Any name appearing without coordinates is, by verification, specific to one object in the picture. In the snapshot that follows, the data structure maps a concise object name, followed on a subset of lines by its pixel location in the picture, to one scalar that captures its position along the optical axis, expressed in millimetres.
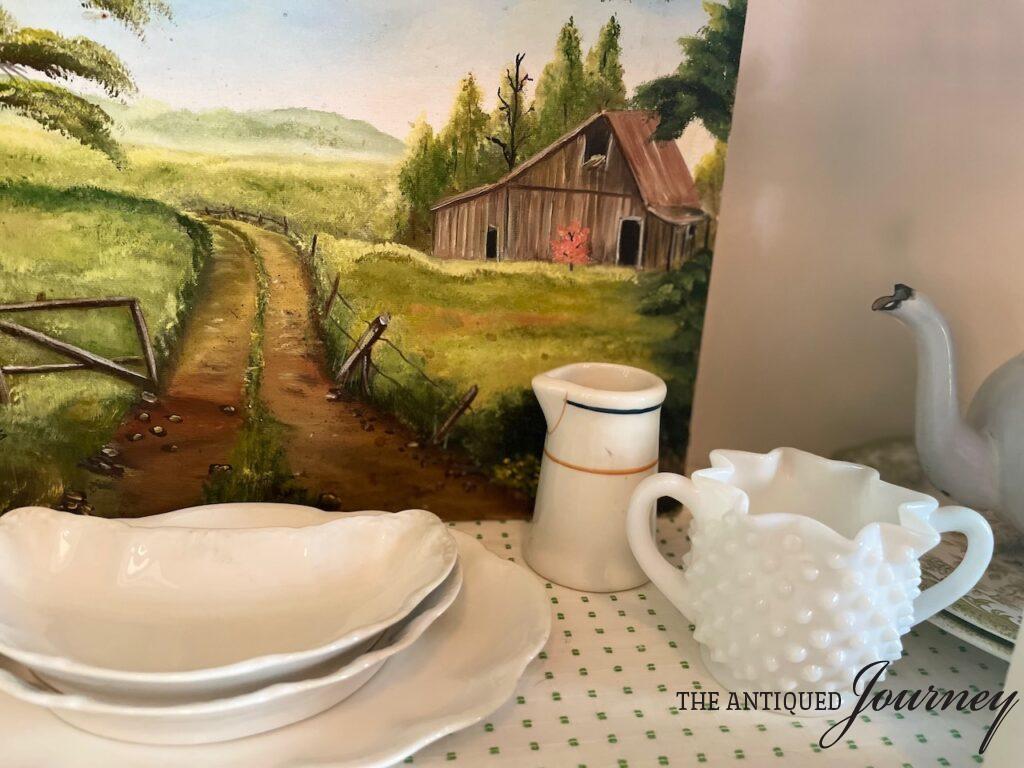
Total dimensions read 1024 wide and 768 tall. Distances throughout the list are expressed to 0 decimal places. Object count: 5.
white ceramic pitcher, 615
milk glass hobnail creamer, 477
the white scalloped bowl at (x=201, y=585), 523
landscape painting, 607
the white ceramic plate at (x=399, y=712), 443
